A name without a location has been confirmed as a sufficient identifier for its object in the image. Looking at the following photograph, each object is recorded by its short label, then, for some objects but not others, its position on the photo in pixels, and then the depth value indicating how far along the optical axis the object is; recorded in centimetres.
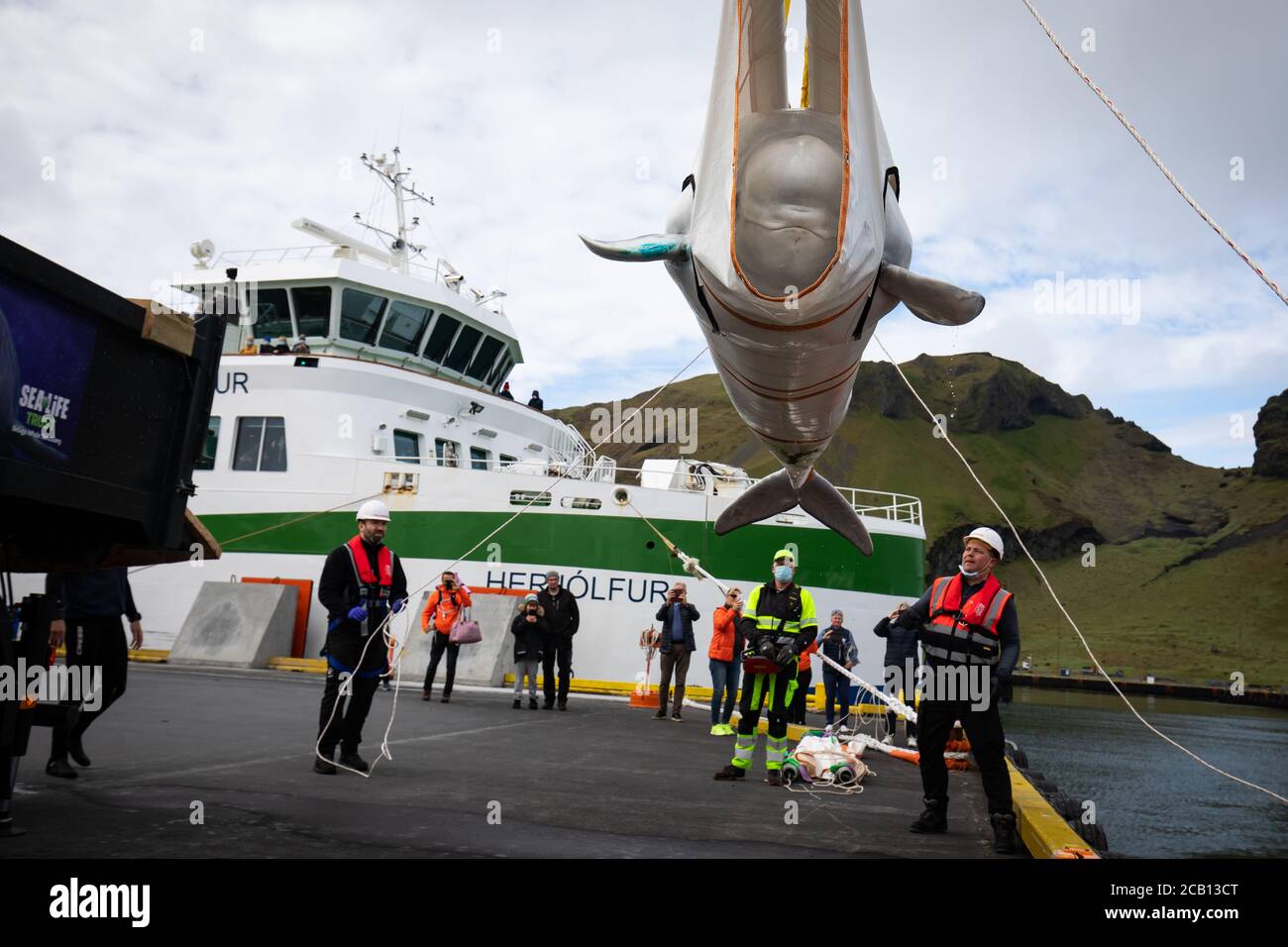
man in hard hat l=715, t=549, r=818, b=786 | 675
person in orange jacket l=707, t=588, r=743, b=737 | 1021
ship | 1599
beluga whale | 299
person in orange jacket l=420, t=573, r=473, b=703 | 1140
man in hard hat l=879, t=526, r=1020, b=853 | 503
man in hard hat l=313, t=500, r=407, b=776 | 610
